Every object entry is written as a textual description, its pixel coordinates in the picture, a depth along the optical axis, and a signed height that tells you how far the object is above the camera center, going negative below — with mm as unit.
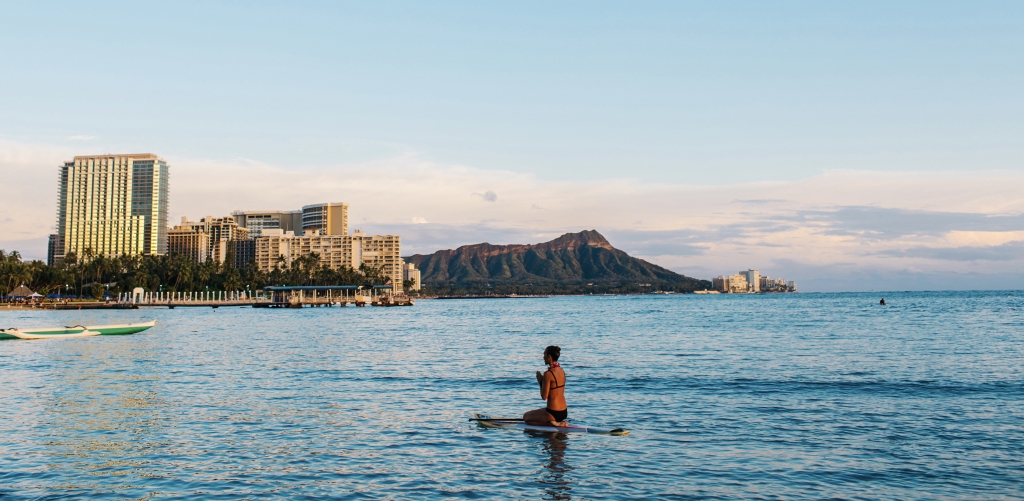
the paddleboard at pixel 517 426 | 18312 -3494
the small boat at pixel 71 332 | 54875 -3243
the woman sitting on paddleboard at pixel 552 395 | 17502 -2613
